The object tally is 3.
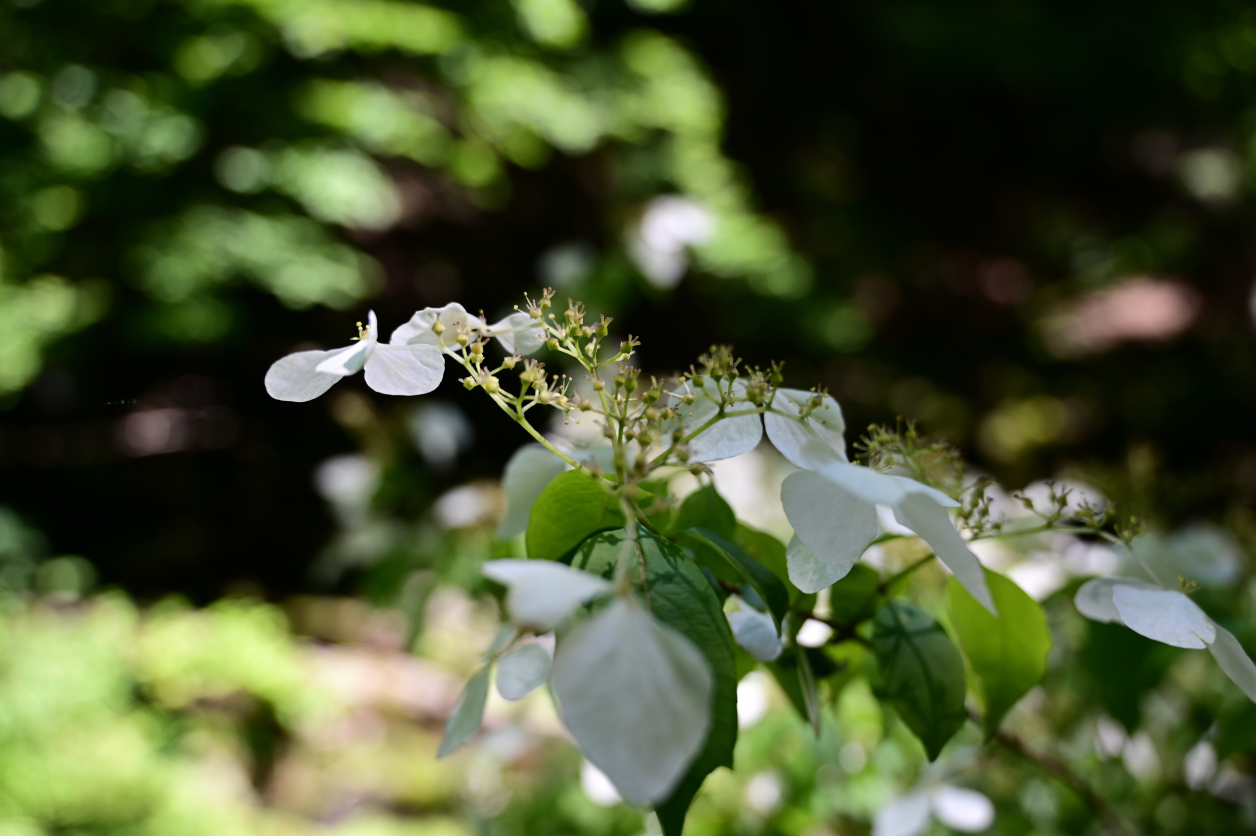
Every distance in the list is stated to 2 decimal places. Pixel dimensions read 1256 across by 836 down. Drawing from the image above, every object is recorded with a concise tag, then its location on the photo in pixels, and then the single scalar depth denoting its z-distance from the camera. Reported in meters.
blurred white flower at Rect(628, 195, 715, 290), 1.78
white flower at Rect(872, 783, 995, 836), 0.59
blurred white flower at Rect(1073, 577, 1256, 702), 0.32
